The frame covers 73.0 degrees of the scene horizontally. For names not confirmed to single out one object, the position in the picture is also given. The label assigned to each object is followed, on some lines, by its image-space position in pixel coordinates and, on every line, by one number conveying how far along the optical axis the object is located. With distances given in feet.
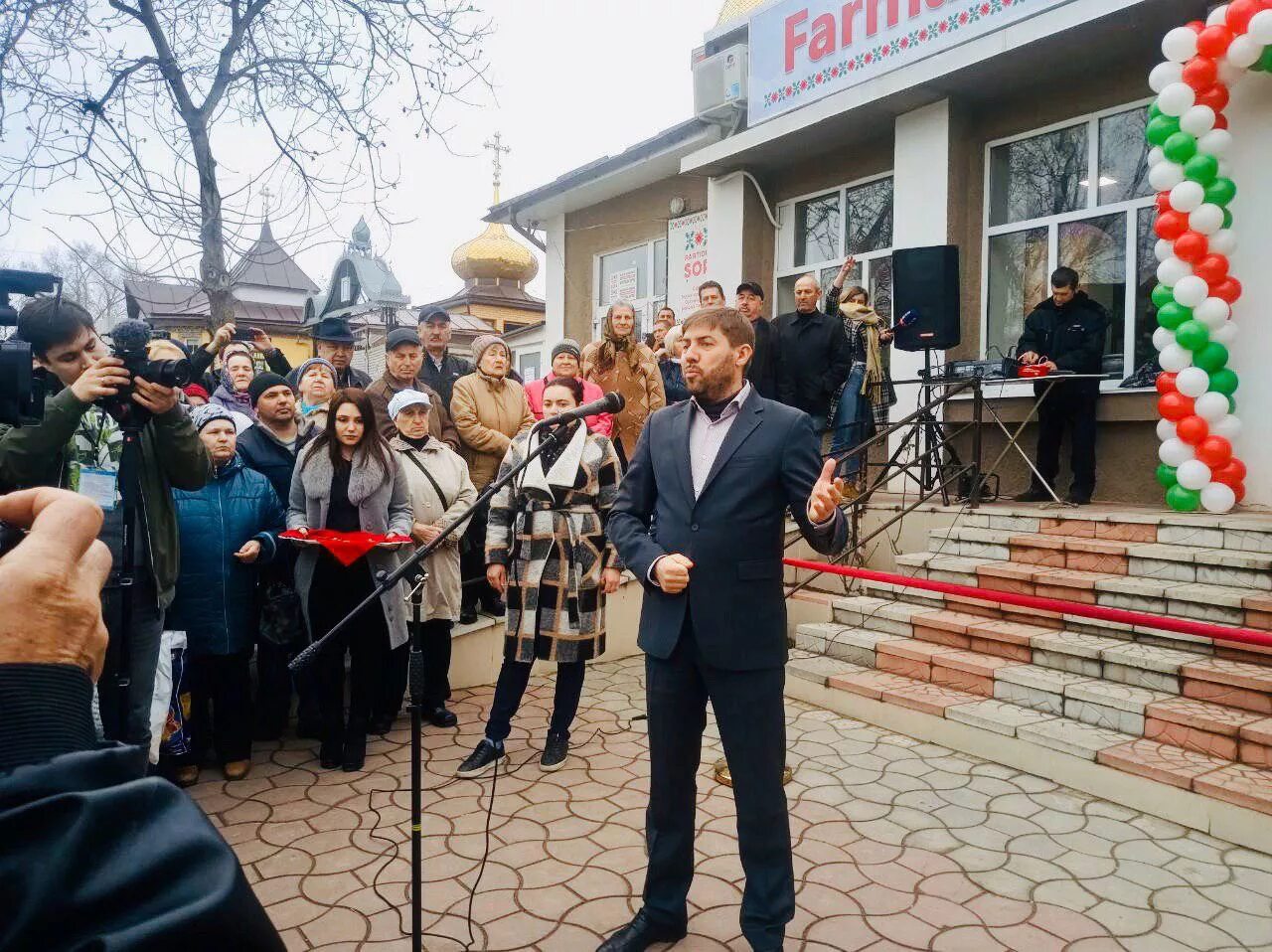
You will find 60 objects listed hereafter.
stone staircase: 13.92
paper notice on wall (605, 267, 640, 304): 43.80
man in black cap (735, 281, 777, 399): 25.59
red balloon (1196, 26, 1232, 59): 19.44
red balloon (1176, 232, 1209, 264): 19.99
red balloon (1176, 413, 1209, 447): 20.15
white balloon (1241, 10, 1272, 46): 18.45
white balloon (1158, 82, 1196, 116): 19.97
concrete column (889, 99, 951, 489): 28.25
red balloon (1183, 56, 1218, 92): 19.90
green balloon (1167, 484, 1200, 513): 20.29
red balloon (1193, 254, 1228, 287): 19.99
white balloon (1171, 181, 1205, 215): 19.85
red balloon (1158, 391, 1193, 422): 20.36
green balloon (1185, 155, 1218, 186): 19.94
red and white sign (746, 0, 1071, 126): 26.15
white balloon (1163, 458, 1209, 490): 19.94
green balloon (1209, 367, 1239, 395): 20.16
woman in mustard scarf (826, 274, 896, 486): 27.91
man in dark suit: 9.14
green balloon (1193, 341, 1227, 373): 20.06
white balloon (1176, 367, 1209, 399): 19.94
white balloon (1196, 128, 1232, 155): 19.89
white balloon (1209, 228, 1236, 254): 20.06
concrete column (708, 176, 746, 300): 35.37
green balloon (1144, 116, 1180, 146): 20.36
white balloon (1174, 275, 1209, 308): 19.93
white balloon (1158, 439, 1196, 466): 20.35
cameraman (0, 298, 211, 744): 10.24
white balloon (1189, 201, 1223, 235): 19.77
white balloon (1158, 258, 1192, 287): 20.29
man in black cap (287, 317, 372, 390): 21.11
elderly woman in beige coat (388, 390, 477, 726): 16.75
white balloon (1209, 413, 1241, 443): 20.11
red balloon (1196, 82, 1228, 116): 20.18
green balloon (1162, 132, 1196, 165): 20.08
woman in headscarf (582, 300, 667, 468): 22.74
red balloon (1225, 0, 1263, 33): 18.89
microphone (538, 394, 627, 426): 9.77
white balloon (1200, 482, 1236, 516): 19.76
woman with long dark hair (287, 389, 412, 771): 14.93
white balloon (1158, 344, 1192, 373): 20.29
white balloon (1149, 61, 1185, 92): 20.30
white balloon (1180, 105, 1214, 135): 19.77
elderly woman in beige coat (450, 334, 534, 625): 19.54
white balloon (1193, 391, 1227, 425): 19.97
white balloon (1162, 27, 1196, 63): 19.90
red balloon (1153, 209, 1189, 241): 20.22
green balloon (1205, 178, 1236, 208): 20.04
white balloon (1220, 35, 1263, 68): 19.08
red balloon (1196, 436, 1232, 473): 19.84
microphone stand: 8.20
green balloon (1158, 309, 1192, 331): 20.25
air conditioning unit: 35.06
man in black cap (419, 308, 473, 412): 22.54
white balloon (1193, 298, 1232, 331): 19.80
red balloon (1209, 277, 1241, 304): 20.11
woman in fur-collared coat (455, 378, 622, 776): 14.82
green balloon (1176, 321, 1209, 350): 19.99
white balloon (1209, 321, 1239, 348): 20.03
